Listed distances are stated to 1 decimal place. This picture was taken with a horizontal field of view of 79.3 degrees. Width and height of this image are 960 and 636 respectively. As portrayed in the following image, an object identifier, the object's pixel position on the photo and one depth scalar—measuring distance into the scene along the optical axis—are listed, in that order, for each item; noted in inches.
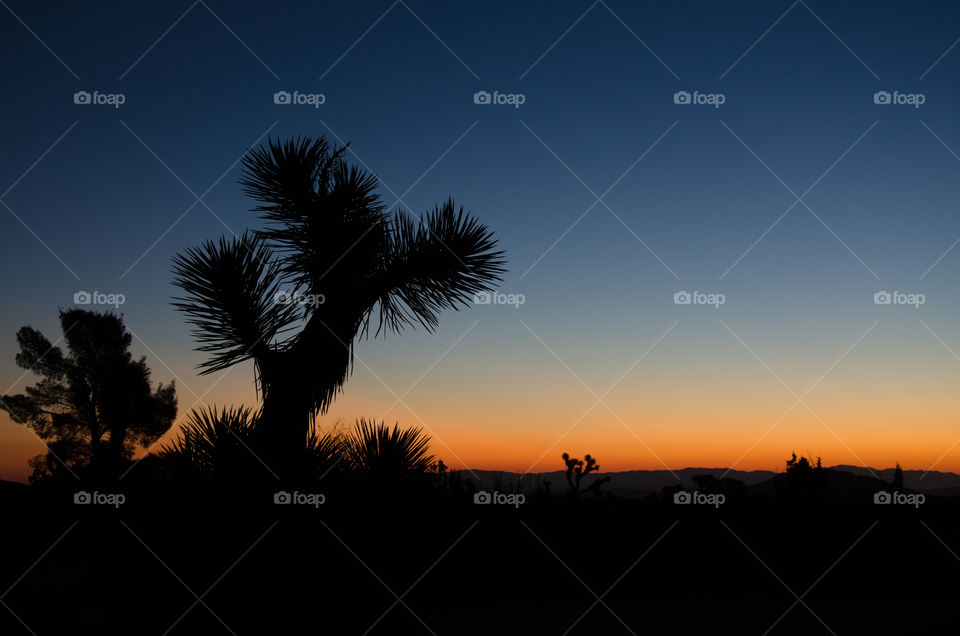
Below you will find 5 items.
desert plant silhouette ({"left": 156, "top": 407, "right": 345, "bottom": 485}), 133.0
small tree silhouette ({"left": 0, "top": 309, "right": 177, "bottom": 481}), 454.9
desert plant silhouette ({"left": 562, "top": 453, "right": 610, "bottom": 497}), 329.2
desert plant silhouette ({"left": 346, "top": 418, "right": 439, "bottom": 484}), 153.7
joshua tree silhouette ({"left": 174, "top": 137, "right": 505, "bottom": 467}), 158.9
